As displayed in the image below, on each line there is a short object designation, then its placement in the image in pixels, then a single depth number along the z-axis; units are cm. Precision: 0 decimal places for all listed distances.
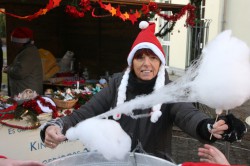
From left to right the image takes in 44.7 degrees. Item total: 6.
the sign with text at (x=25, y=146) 303
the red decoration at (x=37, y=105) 321
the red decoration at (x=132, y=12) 355
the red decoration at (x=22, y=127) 303
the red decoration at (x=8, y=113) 307
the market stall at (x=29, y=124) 305
